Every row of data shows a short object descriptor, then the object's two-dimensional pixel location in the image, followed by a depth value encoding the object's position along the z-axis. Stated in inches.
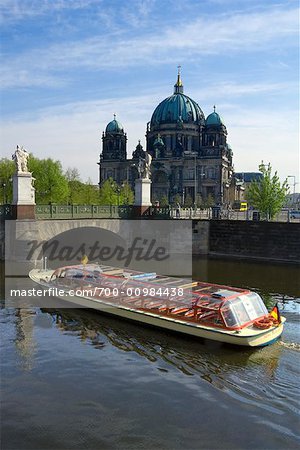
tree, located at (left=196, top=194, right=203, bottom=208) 4749.0
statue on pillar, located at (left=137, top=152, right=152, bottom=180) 1852.6
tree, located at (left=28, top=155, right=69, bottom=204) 2351.1
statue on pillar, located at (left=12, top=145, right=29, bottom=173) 1403.8
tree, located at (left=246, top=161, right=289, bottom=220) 2246.6
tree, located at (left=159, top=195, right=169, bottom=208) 4472.4
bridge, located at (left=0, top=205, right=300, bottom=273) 1445.6
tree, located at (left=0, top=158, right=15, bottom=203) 2322.8
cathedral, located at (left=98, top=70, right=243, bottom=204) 4923.7
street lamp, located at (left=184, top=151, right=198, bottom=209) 4963.1
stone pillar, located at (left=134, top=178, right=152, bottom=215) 1837.1
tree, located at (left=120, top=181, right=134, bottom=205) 3176.7
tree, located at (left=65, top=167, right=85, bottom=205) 2591.0
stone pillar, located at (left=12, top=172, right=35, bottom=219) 1407.5
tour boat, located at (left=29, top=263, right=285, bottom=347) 729.0
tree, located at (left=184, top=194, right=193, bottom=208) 4531.3
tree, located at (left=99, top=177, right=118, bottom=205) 2829.7
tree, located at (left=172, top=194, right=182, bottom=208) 4736.7
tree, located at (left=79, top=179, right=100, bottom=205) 2669.8
